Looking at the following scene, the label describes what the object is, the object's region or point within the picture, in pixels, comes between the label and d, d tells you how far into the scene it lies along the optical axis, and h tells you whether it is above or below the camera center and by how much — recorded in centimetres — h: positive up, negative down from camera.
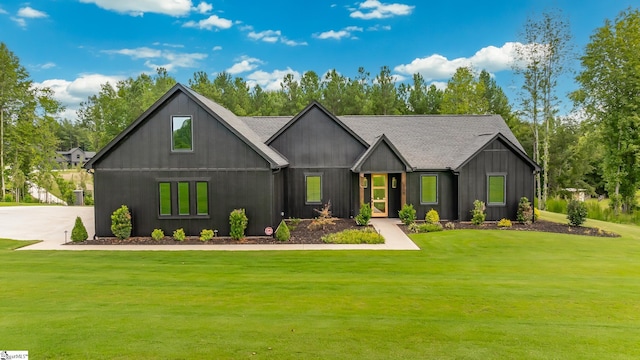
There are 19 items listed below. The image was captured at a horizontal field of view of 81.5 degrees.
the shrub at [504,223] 1661 -213
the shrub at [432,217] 1722 -189
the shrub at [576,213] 1639 -171
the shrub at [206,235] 1397 -213
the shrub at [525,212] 1722 -170
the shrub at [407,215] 1704 -176
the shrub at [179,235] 1405 -213
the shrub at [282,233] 1383 -206
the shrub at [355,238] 1344 -222
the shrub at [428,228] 1559 -217
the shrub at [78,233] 1389 -199
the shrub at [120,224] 1396 -167
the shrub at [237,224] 1388 -171
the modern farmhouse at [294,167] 1437 +47
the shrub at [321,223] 1590 -194
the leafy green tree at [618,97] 2144 +472
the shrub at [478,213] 1694 -173
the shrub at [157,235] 1407 -212
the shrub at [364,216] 1677 -176
